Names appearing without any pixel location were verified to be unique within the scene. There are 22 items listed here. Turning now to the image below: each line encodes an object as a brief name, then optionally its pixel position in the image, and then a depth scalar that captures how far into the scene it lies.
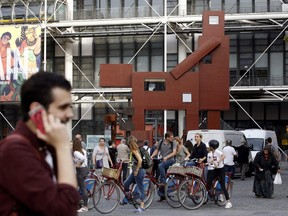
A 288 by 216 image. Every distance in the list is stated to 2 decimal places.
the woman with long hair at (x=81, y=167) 15.30
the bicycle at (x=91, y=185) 15.53
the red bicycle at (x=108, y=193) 15.23
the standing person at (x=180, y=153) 18.42
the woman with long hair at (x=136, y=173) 15.39
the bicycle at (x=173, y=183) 16.50
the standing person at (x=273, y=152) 20.25
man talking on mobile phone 2.82
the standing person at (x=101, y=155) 20.89
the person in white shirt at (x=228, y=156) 22.43
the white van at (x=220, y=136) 28.31
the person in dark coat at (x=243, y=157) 29.47
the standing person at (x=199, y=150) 18.48
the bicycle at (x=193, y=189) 16.42
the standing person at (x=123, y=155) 21.86
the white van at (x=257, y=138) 33.06
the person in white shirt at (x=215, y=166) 16.75
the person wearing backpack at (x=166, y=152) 17.91
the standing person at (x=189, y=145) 22.26
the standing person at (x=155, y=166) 19.48
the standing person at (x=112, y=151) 26.48
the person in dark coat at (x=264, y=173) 19.62
